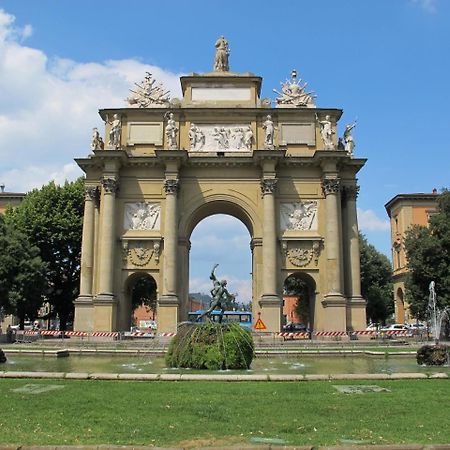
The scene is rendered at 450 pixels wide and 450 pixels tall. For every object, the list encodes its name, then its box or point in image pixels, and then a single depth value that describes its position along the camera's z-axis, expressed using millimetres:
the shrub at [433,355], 19031
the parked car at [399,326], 60569
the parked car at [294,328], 66956
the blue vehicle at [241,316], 58159
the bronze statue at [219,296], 21075
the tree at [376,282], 65500
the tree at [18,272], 40969
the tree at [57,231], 48844
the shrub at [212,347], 17609
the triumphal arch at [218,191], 40562
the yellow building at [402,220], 67812
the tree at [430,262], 39375
